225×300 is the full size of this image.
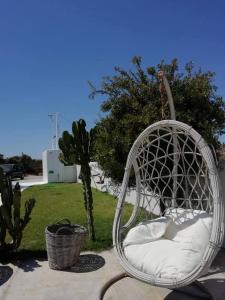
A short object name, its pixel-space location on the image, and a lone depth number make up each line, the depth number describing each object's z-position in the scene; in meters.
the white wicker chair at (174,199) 2.11
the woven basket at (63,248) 3.27
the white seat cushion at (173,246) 2.23
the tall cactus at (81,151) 4.08
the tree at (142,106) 3.70
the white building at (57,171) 15.76
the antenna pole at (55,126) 17.60
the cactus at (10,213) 3.54
